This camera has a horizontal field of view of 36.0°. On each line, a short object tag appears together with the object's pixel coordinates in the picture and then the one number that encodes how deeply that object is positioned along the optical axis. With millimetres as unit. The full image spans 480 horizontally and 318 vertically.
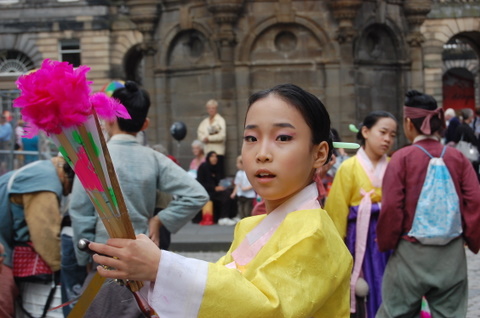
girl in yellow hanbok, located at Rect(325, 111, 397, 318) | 5934
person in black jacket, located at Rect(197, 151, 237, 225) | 13352
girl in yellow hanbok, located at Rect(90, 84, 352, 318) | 2045
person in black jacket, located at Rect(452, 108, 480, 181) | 15398
